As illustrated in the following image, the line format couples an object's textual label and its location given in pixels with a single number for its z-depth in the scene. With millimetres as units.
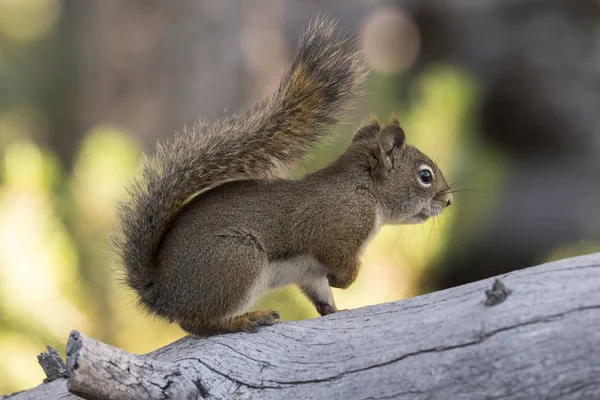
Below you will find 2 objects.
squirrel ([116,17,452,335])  3353
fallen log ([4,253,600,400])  3268
